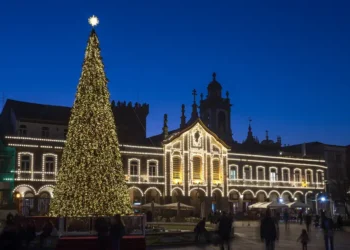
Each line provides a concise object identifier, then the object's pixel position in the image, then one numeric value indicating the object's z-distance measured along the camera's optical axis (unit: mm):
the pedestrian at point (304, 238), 20344
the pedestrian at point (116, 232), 16547
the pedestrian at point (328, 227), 20500
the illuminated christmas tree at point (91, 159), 25719
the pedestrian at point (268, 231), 17406
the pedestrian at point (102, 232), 16422
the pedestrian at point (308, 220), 38756
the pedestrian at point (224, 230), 19250
